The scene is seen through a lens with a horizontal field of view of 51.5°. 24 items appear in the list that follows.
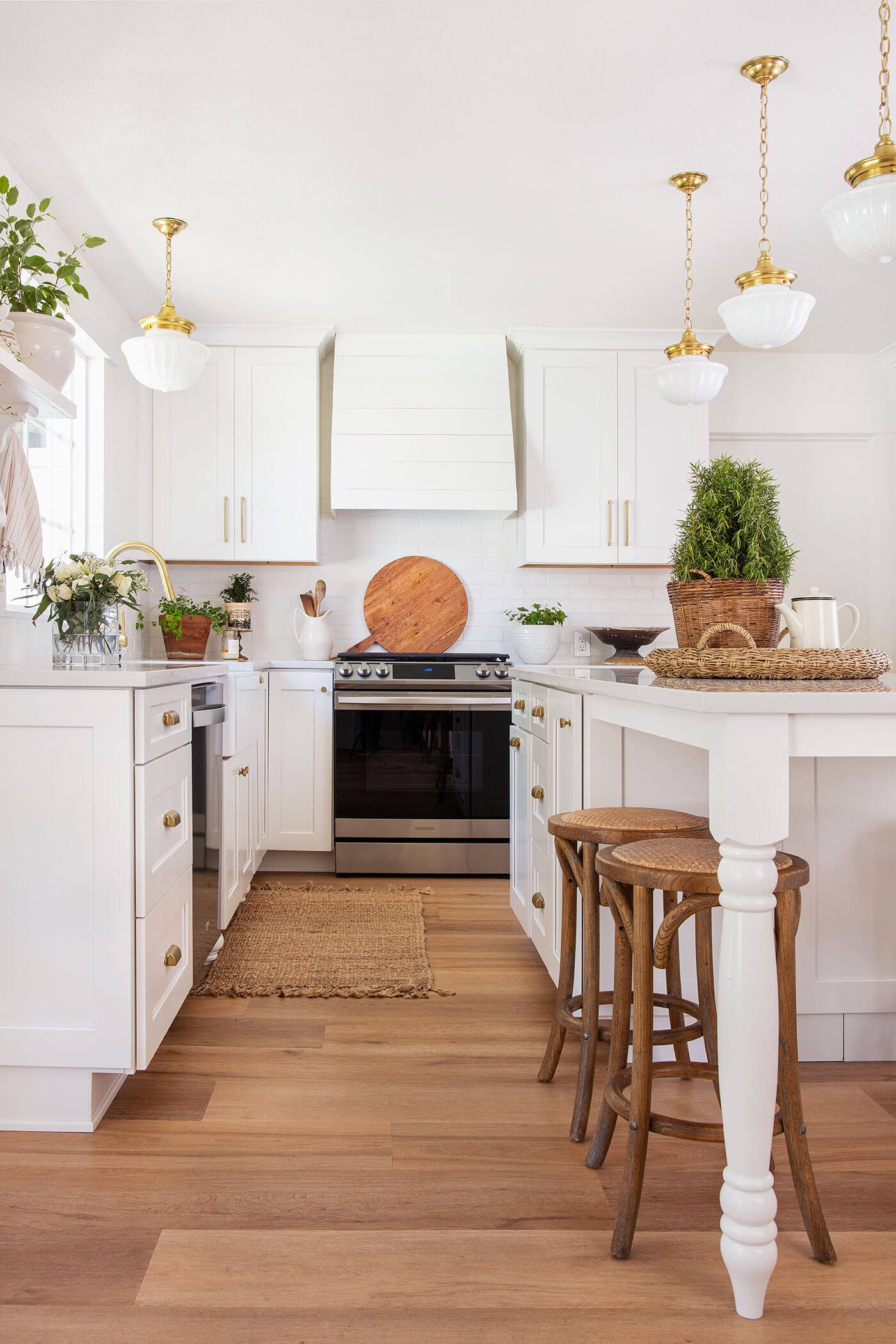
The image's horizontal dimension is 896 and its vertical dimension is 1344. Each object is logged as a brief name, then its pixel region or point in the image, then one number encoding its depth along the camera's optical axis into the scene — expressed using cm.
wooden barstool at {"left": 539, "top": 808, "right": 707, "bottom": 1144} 177
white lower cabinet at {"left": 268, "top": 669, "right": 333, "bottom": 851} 404
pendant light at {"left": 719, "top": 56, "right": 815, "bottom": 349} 235
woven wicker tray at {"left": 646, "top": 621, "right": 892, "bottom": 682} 146
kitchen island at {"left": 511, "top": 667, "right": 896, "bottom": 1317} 123
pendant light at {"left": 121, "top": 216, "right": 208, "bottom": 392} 301
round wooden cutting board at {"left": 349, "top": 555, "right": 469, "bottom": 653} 457
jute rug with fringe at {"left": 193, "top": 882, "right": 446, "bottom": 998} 262
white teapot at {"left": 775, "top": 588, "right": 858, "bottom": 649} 157
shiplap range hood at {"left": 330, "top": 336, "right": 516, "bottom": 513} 423
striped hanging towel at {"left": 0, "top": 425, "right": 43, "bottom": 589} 219
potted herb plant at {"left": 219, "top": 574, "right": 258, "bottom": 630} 432
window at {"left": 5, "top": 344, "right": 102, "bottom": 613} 335
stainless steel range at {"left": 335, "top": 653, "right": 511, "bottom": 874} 397
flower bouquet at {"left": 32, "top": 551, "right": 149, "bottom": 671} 217
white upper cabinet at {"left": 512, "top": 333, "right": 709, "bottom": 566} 427
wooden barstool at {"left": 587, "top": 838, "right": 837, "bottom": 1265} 139
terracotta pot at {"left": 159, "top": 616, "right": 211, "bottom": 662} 407
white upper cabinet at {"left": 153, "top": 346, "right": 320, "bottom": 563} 423
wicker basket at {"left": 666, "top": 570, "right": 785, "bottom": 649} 161
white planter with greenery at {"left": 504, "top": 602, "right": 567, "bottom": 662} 438
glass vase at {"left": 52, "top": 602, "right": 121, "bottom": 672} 219
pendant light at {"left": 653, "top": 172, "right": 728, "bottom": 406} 293
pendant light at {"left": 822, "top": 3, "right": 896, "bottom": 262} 186
